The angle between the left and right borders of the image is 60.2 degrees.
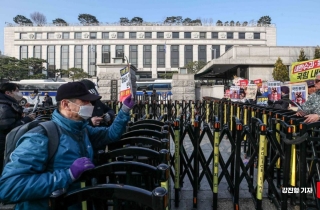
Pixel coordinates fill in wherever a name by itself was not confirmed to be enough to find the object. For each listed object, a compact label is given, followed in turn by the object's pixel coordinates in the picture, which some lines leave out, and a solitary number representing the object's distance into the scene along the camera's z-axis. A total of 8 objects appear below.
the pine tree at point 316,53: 22.52
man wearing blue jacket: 1.76
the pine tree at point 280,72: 19.51
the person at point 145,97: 15.84
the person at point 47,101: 15.74
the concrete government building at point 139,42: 73.75
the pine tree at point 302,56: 21.15
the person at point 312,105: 4.59
